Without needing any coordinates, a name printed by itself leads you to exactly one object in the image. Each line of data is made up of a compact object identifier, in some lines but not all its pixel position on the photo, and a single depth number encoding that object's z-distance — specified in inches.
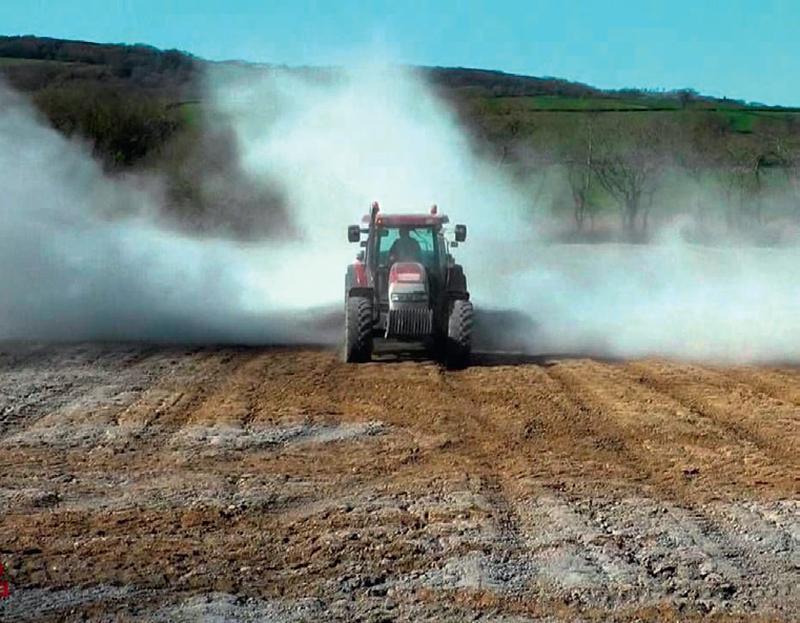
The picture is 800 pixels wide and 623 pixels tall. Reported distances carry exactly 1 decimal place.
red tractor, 575.8
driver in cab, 629.0
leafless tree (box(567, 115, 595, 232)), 2021.4
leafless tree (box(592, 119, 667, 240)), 2037.4
